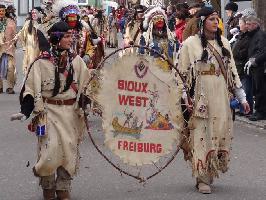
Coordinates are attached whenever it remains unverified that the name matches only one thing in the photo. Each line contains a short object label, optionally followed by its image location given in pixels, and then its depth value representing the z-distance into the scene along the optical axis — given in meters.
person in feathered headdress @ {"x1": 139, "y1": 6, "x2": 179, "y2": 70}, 11.24
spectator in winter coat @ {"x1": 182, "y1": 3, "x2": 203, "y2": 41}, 10.60
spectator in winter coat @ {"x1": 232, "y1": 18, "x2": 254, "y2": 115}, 13.09
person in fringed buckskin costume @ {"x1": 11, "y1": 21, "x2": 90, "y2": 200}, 6.96
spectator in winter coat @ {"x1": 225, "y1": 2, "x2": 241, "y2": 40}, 14.66
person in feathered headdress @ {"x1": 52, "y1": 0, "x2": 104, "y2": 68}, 8.48
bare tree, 15.62
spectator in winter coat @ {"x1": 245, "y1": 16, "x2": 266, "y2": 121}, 12.72
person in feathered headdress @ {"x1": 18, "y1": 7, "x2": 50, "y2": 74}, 15.47
